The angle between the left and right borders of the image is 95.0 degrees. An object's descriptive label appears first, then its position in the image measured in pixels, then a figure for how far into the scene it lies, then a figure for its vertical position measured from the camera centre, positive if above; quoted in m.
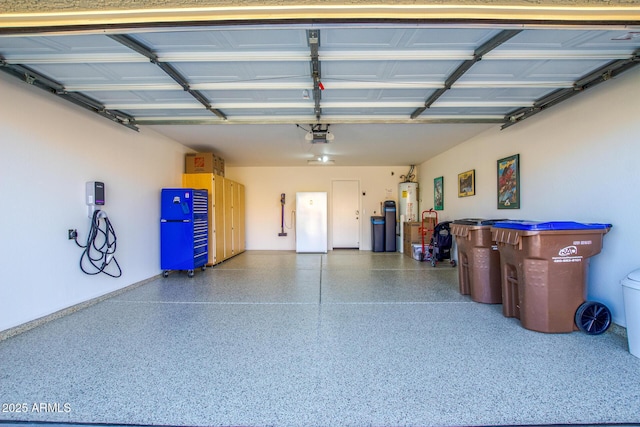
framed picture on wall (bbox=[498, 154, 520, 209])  4.00 +0.39
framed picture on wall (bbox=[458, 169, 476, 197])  5.20 +0.49
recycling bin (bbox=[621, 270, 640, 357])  2.15 -0.74
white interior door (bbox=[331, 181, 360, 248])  8.63 -0.09
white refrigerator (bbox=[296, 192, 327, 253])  8.05 -0.30
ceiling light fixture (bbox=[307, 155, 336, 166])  7.17 +1.30
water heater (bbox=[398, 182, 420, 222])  7.94 +0.26
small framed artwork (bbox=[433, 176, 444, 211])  6.67 +0.39
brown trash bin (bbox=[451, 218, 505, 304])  3.51 -0.64
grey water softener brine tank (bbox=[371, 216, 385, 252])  8.21 -0.63
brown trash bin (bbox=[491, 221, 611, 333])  2.61 -0.54
